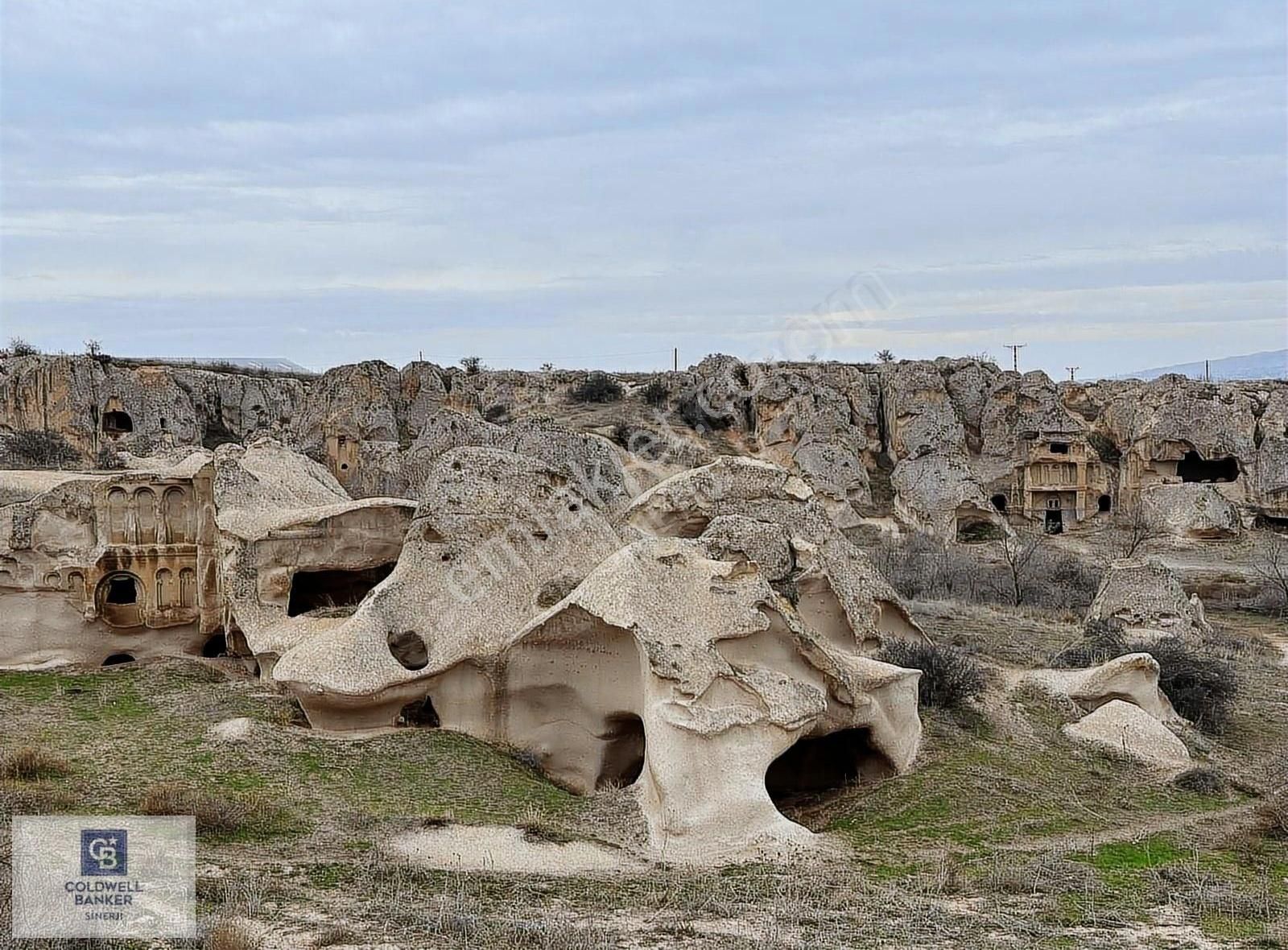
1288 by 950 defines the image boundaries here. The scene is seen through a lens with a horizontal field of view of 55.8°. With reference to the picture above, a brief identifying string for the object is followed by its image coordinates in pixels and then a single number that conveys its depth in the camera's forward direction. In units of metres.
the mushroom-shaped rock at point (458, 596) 10.69
